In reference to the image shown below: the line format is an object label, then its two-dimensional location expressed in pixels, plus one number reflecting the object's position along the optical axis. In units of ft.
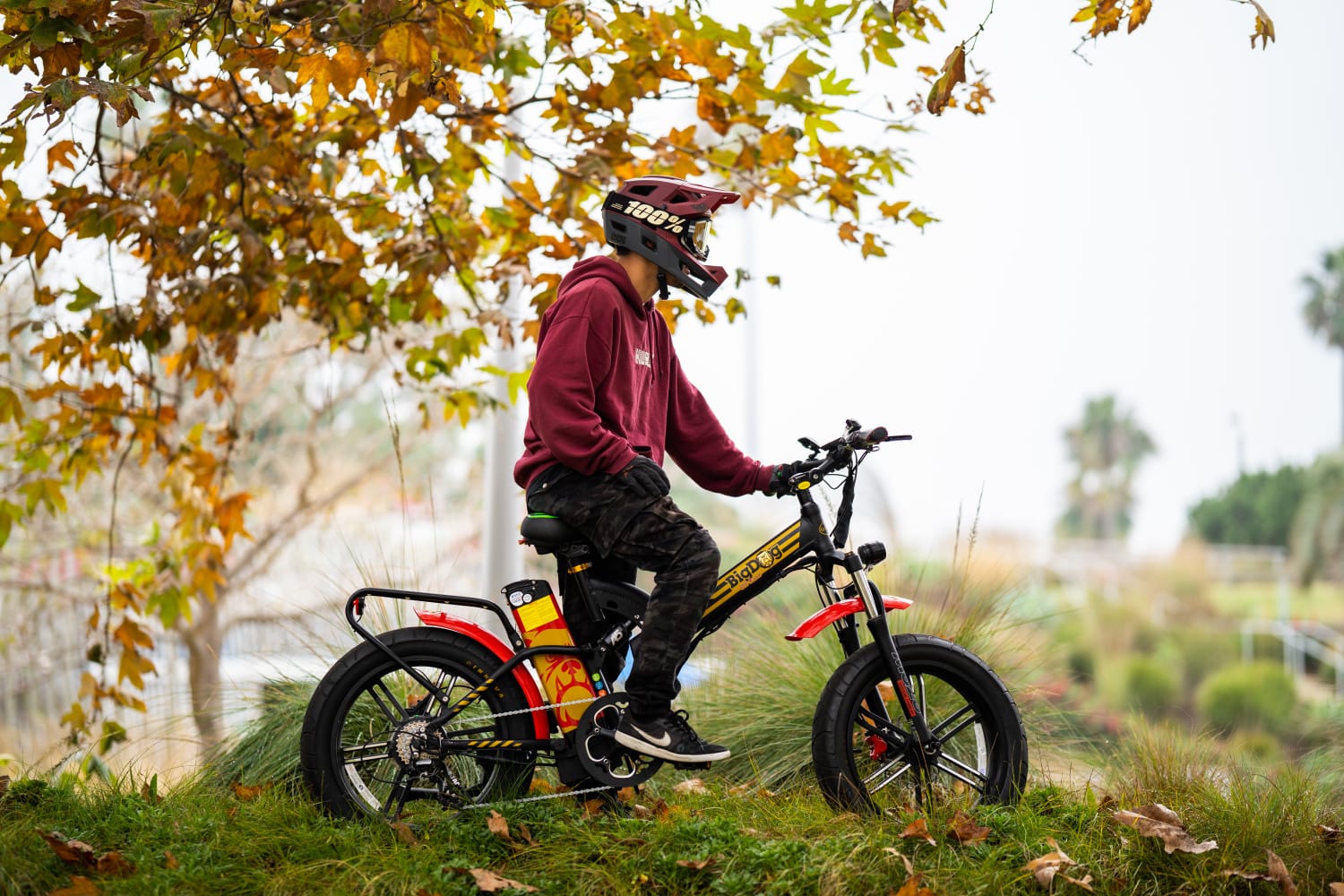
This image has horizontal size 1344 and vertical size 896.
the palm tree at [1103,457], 199.62
